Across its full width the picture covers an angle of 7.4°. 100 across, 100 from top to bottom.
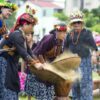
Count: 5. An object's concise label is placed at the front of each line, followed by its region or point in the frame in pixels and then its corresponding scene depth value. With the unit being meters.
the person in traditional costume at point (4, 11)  9.91
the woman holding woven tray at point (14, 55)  9.01
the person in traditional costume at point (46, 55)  10.29
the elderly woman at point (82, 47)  11.67
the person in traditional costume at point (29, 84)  10.38
